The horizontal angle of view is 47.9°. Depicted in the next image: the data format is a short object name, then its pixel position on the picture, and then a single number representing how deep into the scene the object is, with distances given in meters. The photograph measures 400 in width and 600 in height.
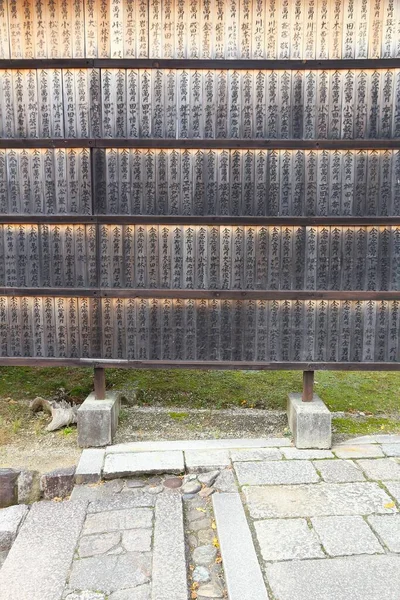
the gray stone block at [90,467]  4.75
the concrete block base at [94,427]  5.34
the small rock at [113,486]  4.64
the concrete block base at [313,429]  5.30
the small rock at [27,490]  4.73
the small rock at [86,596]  3.26
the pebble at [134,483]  4.72
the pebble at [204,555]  3.67
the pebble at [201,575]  3.49
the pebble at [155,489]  4.61
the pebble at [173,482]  4.71
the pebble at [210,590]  3.33
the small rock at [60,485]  4.75
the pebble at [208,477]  4.68
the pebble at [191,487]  4.59
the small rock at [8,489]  4.71
